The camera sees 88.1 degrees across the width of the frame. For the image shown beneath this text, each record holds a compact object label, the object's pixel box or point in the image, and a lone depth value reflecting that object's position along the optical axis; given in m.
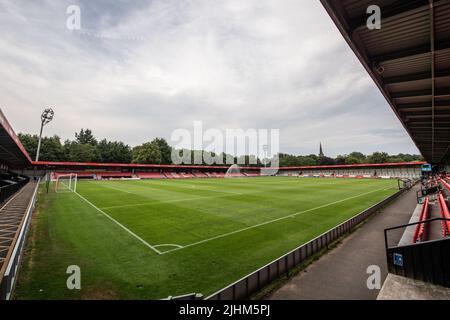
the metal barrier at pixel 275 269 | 6.63
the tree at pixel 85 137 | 132.38
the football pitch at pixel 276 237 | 6.97
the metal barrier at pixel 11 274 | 6.10
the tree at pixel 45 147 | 84.00
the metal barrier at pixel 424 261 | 7.02
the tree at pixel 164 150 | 114.19
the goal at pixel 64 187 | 34.49
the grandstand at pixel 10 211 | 7.33
